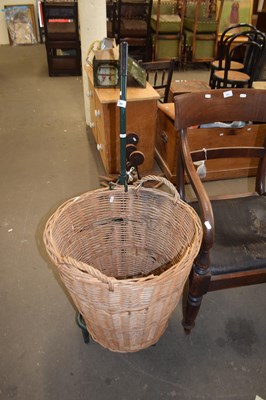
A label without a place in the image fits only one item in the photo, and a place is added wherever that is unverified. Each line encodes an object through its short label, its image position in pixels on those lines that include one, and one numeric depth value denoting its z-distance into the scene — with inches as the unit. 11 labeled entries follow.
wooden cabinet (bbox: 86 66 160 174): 76.4
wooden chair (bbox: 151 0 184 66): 166.6
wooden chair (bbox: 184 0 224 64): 168.2
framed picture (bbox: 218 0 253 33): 188.1
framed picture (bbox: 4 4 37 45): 207.5
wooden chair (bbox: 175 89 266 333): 41.3
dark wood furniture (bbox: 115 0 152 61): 165.3
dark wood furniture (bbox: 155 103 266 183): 78.3
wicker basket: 32.6
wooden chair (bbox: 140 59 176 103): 91.9
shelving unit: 151.3
